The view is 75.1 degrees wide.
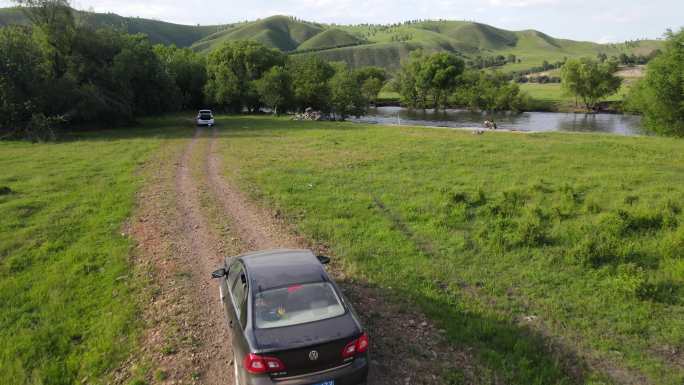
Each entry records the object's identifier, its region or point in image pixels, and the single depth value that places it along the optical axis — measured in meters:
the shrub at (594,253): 11.38
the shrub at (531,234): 12.48
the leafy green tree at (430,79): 90.88
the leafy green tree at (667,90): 38.69
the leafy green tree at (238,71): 66.56
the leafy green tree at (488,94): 84.81
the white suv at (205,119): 45.66
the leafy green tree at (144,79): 41.91
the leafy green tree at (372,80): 97.81
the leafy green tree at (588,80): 80.56
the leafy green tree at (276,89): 64.19
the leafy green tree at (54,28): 39.38
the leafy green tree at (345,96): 63.66
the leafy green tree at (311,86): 66.25
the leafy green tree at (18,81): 34.19
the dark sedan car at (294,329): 5.75
